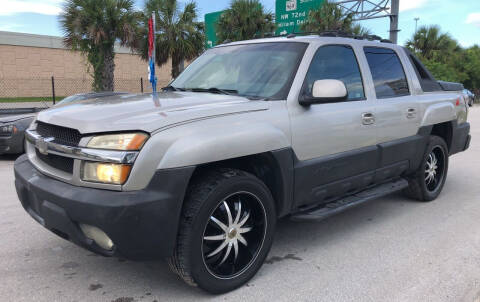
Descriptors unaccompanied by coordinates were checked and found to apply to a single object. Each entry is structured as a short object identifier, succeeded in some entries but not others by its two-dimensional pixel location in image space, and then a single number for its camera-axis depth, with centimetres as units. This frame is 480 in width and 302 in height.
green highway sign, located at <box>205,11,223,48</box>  2124
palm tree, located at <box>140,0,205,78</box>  2044
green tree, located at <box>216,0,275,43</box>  1997
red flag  1371
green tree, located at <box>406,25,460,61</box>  3028
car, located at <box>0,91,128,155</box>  740
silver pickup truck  243
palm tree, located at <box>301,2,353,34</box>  2036
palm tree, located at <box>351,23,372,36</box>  2024
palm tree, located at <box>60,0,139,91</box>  1742
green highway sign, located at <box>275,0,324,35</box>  2017
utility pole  1819
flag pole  1292
